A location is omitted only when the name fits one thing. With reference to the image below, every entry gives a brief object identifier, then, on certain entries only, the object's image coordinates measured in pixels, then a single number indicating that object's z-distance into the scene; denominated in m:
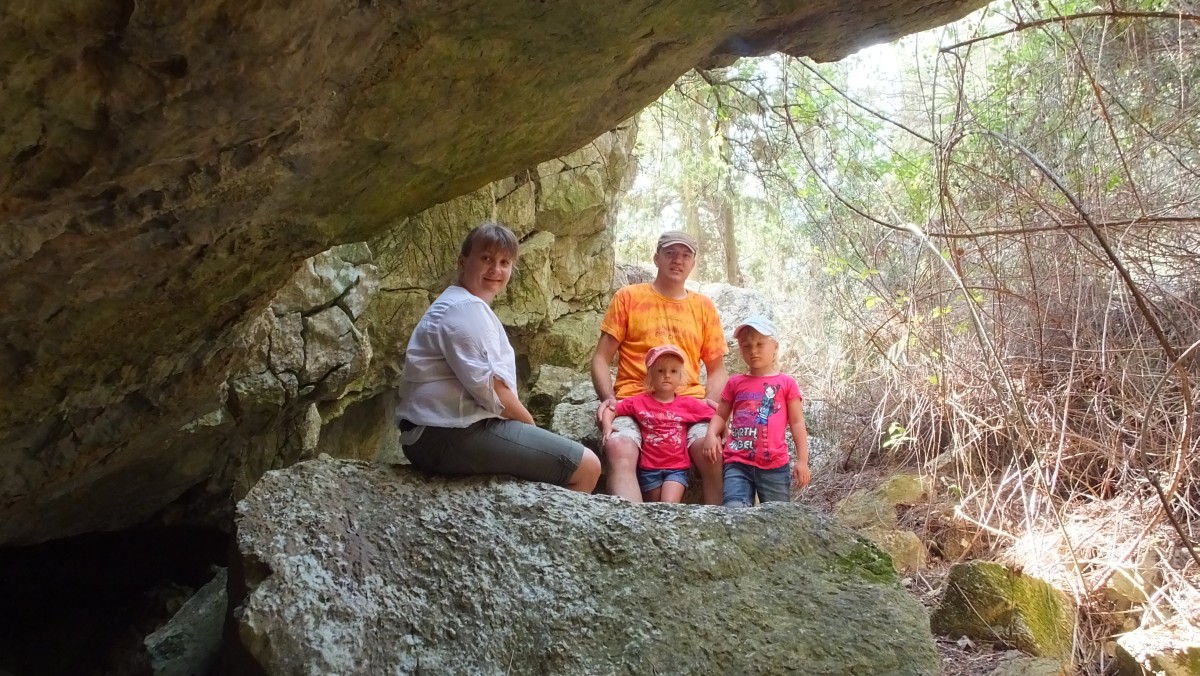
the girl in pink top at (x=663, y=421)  3.80
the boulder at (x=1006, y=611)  3.44
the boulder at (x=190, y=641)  3.16
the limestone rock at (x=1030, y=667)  3.14
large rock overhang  1.65
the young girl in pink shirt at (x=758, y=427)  3.75
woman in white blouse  2.98
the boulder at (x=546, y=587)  2.31
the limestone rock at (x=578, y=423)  4.25
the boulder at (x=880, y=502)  5.06
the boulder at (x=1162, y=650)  3.12
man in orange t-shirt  4.20
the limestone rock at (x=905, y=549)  4.48
